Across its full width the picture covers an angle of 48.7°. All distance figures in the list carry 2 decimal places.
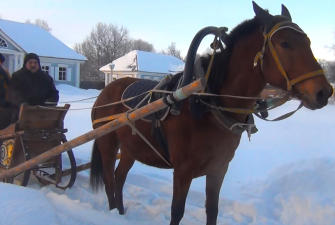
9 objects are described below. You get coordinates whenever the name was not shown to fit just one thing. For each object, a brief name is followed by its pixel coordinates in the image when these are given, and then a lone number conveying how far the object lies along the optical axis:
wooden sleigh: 5.25
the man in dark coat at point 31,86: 5.71
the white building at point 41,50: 29.22
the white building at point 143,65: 40.69
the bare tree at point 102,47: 60.84
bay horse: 2.59
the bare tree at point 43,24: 81.04
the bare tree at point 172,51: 79.33
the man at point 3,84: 5.67
